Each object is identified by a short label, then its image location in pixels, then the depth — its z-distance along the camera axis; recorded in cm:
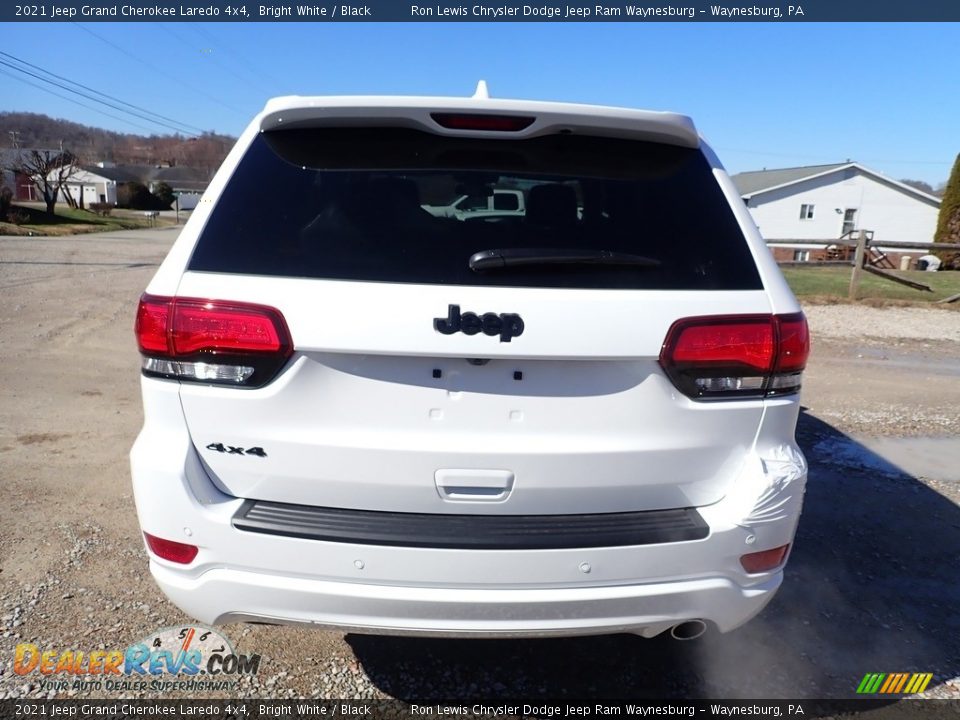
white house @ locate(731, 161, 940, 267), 4544
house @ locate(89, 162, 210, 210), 9000
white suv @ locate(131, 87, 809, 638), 187
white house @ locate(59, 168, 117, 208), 8388
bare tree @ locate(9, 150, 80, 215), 5116
